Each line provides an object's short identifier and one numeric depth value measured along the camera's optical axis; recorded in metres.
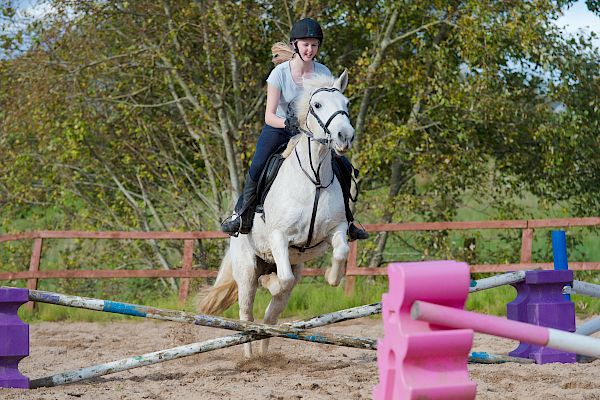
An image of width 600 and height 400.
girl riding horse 11.24
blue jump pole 11.63
